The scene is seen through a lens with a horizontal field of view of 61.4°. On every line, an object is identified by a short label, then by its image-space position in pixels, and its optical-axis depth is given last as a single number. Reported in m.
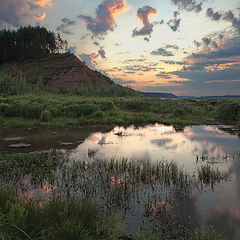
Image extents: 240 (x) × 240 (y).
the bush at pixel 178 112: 28.17
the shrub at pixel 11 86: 41.25
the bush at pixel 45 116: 22.17
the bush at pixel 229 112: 27.31
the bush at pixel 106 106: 28.52
